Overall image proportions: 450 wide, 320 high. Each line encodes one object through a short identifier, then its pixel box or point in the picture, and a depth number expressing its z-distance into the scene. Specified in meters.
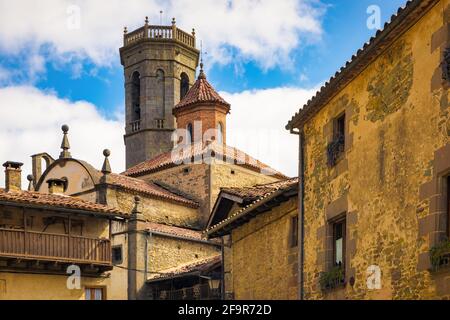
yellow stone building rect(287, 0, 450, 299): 12.55
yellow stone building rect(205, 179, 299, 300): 19.48
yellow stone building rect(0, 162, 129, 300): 25.72
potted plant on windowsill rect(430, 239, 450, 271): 12.06
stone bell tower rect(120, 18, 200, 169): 54.19
